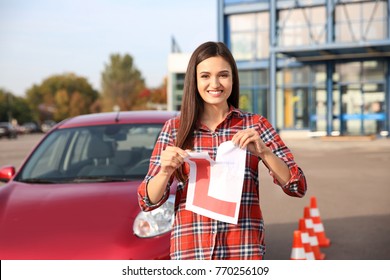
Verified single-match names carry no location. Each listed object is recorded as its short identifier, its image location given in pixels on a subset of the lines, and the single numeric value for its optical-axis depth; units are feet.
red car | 9.72
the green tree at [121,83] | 201.46
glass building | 78.23
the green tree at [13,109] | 190.90
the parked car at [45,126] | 195.03
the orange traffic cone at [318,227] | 18.47
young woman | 6.44
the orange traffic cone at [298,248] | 14.12
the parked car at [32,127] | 179.42
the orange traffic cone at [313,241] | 16.47
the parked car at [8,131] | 136.46
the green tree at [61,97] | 234.99
